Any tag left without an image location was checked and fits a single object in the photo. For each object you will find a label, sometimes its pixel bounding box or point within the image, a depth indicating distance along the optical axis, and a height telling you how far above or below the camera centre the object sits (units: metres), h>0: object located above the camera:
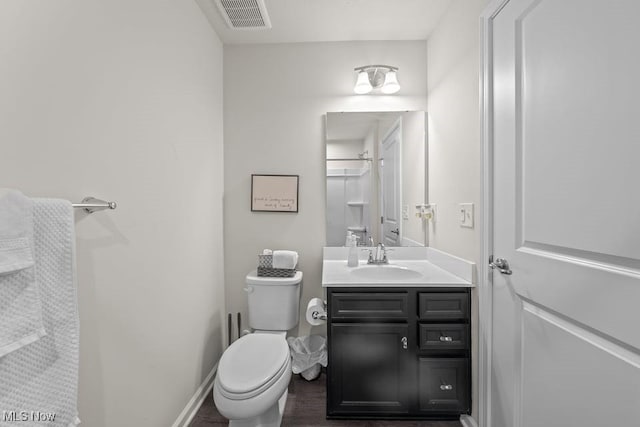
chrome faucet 2.13 -0.32
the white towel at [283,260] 2.01 -0.32
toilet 1.29 -0.74
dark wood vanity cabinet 1.58 -0.74
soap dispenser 2.08 -0.29
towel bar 0.93 +0.03
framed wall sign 2.25 +0.16
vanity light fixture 2.14 +0.98
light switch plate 1.55 -0.01
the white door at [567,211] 0.78 +0.00
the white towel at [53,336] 0.67 -0.30
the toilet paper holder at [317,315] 1.86 -0.65
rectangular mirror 2.21 +0.28
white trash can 2.08 -1.02
